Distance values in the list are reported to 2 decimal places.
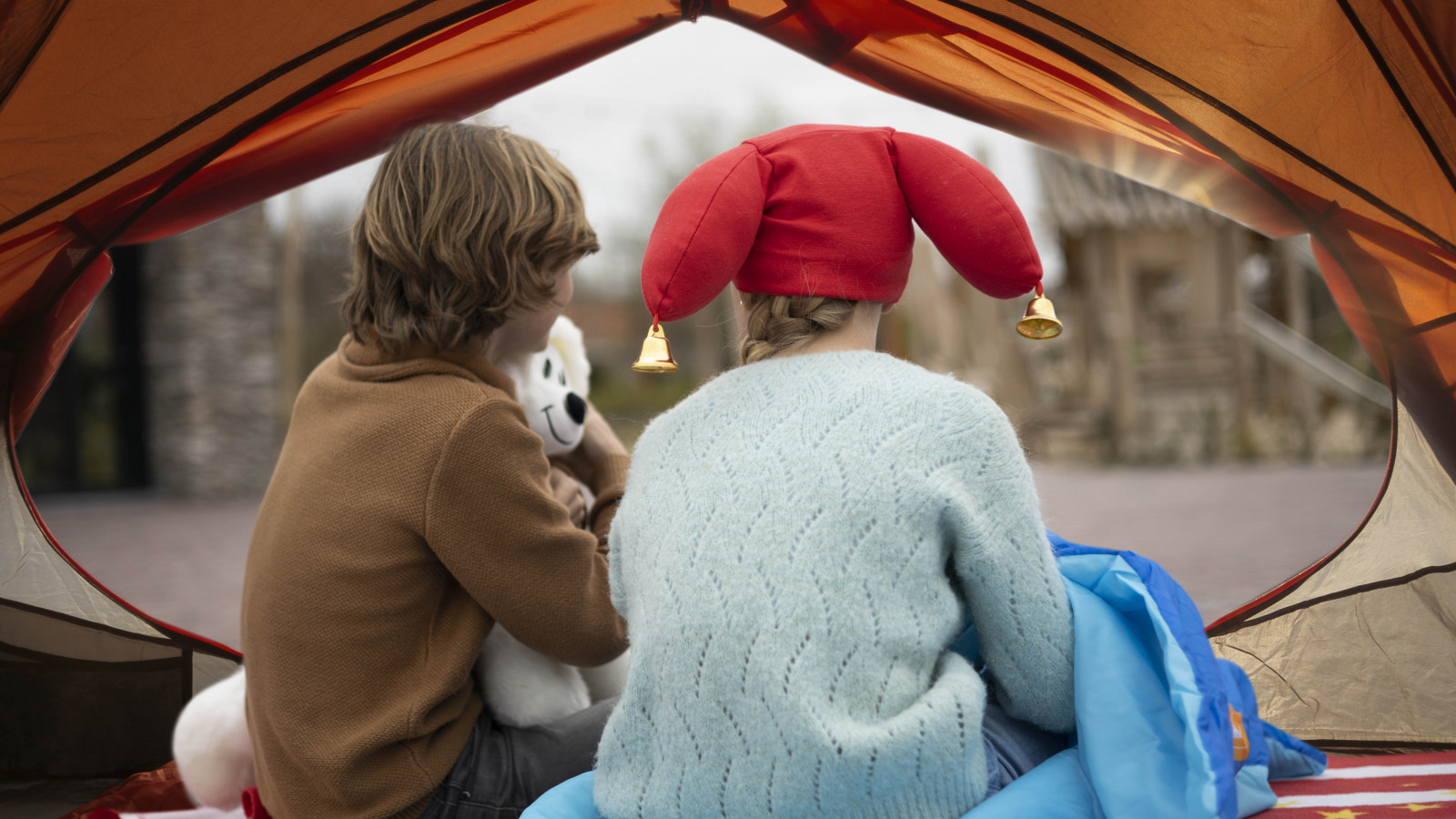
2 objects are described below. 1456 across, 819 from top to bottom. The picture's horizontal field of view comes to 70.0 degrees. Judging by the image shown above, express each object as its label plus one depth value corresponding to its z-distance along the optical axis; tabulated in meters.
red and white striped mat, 1.59
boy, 1.45
